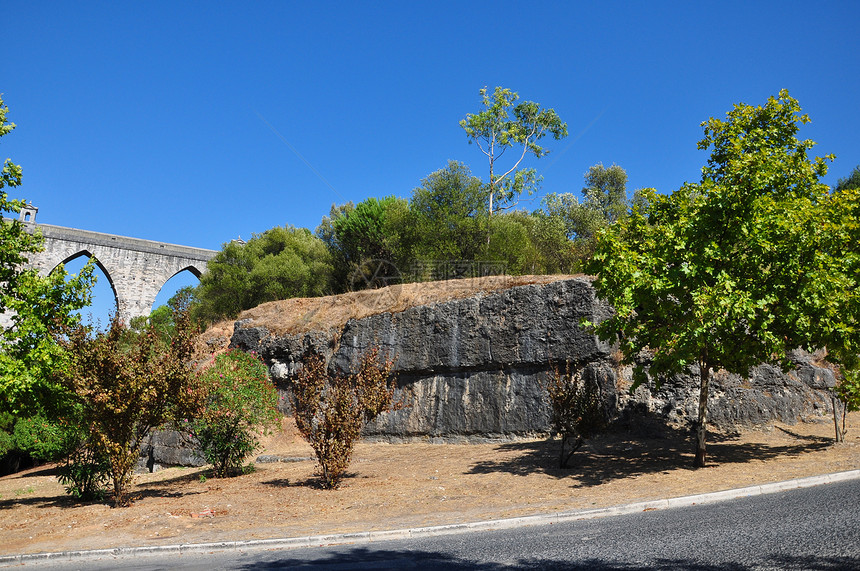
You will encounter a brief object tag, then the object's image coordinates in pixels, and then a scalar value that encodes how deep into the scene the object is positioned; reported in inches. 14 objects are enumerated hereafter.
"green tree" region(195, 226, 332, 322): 1502.2
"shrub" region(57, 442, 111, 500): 477.7
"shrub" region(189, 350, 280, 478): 589.6
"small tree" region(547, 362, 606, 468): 535.5
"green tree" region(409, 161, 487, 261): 1240.2
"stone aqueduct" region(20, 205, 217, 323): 2017.7
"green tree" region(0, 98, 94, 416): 458.3
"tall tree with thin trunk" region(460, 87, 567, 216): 1471.5
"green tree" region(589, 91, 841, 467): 465.1
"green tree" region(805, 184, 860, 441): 460.8
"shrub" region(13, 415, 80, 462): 522.9
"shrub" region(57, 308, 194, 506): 432.1
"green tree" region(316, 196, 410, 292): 1310.3
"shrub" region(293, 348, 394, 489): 514.3
